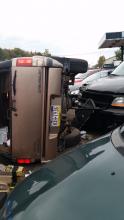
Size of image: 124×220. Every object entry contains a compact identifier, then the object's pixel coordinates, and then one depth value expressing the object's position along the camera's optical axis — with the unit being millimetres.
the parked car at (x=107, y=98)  2428
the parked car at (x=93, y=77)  4255
